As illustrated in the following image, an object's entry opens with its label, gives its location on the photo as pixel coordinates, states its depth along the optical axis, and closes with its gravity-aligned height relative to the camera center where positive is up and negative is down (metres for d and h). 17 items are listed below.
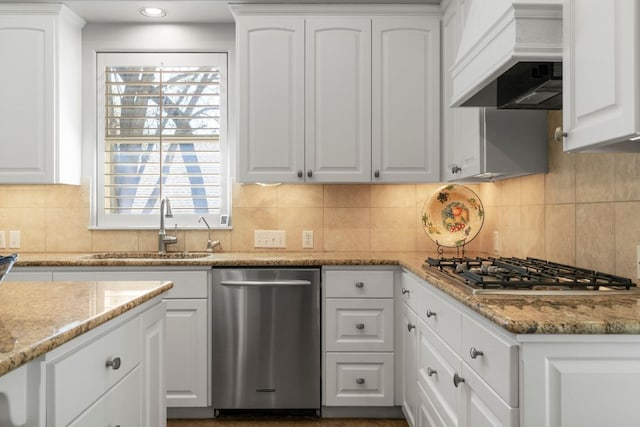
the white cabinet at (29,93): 3.14 +0.72
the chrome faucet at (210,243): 3.38 -0.19
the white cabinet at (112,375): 1.13 -0.42
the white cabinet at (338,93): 3.12 +0.72
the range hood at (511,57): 1.57 +0.51
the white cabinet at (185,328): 2.89 -0.64
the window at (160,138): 3.51 +0.50
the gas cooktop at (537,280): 1.64 -0.22
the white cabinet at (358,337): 2.93 -0.69
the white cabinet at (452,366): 1.32 -0.49
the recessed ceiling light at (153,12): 3.22 +1.25
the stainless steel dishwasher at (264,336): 2.90 -0.68
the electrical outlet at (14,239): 3.45 -0.17
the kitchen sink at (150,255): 3.29 -0.27
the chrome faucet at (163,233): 3.32 -0.13
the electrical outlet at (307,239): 3.46 -0.17
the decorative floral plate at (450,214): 3.12 +0.00
